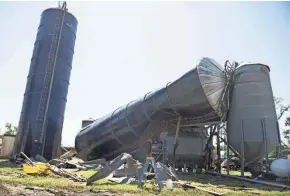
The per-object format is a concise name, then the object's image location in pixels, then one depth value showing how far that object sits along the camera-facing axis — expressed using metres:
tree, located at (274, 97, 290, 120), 40.69
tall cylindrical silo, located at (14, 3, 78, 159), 22.05
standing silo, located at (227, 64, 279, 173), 15.87
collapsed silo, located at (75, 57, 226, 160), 15.48
